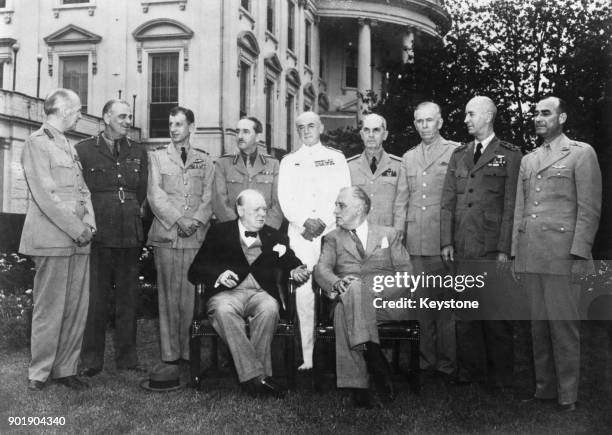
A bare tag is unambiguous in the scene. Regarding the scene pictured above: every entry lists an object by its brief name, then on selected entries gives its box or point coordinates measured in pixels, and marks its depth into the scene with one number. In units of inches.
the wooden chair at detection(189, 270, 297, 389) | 151.9
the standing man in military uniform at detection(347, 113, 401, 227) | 174.7
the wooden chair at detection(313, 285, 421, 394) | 145.9
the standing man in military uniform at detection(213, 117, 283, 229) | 183.3
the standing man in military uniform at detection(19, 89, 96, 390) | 149.0
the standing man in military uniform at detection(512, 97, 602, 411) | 138.9
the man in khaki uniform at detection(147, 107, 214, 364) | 176.4
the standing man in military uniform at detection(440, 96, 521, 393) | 156.4
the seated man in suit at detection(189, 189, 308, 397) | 145.8
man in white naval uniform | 173.9
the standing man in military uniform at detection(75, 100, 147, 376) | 169.6
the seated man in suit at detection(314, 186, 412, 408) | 139.3
